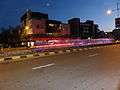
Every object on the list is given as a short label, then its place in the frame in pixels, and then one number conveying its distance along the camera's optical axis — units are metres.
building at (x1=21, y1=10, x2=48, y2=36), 31.18
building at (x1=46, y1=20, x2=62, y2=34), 33.96
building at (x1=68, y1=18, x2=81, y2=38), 39.66
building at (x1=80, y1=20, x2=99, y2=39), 41.30
